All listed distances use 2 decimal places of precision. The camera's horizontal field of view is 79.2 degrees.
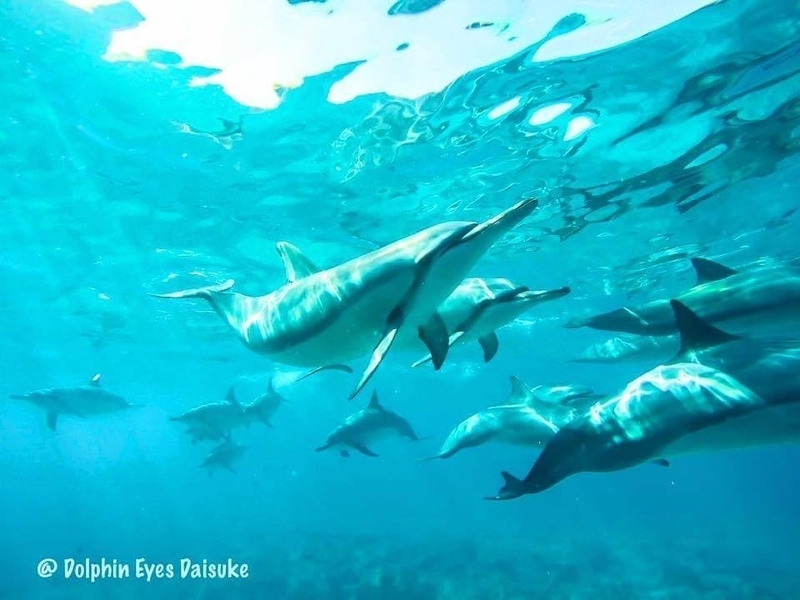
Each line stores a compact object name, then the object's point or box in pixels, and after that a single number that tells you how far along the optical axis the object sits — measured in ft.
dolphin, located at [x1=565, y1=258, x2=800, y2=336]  21.66
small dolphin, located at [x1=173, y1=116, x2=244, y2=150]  36.60
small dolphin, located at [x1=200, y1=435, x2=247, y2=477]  61.05
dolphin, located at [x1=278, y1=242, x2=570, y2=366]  19.25
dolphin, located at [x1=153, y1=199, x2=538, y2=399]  13.03
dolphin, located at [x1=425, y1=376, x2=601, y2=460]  28.53
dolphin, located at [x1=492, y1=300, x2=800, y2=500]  12.68
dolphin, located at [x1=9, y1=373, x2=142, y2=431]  53.06
